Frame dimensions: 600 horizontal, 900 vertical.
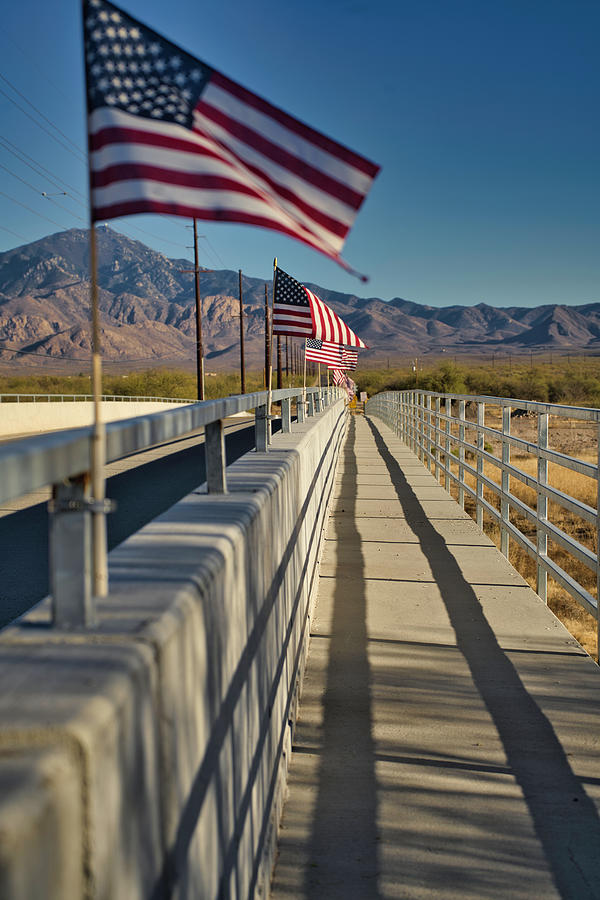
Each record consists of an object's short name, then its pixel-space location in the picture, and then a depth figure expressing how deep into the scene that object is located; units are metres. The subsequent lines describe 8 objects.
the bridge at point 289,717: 1.57
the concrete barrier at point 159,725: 1.39
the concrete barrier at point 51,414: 27.98
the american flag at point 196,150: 3.22
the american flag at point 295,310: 12.82
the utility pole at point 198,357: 43.88
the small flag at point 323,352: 15.91
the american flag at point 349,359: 24.02
